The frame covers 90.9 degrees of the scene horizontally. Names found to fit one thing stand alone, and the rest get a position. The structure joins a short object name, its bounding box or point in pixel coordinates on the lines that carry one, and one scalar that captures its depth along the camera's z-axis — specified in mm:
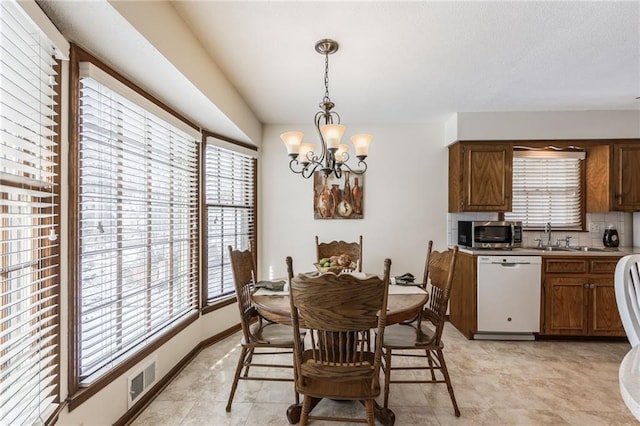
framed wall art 4043
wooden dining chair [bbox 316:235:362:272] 3459
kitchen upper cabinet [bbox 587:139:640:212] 3529
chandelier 2080
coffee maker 3744
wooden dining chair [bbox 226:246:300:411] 2148
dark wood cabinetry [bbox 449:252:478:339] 3424
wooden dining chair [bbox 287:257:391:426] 1485
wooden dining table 1877
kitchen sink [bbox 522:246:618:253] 3568
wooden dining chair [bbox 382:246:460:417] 2104
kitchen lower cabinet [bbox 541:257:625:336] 3295
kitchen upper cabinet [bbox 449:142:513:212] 3643
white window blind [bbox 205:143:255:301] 3330
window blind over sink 3945
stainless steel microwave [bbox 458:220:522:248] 3520
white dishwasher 3357
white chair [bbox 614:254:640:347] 1408
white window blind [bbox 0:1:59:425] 1216
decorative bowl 2275
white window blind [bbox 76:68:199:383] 1729
